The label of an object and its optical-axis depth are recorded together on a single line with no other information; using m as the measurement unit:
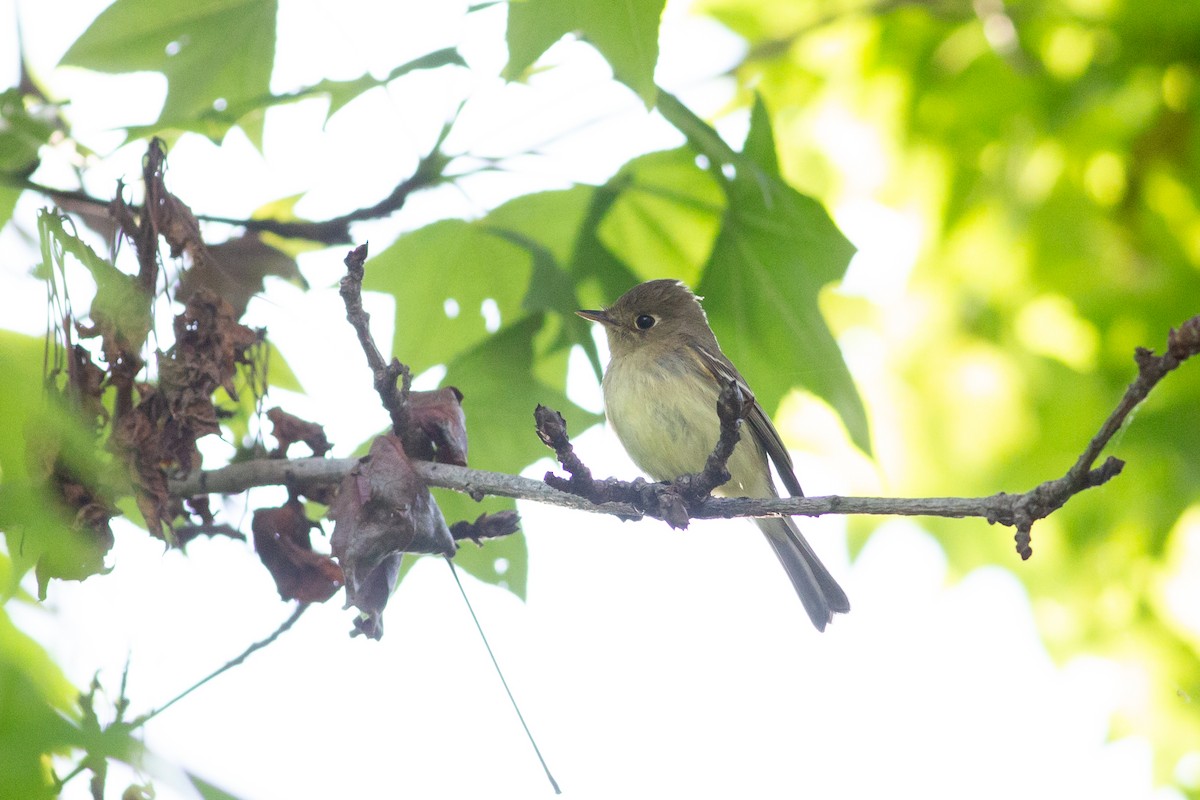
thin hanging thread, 5.43
